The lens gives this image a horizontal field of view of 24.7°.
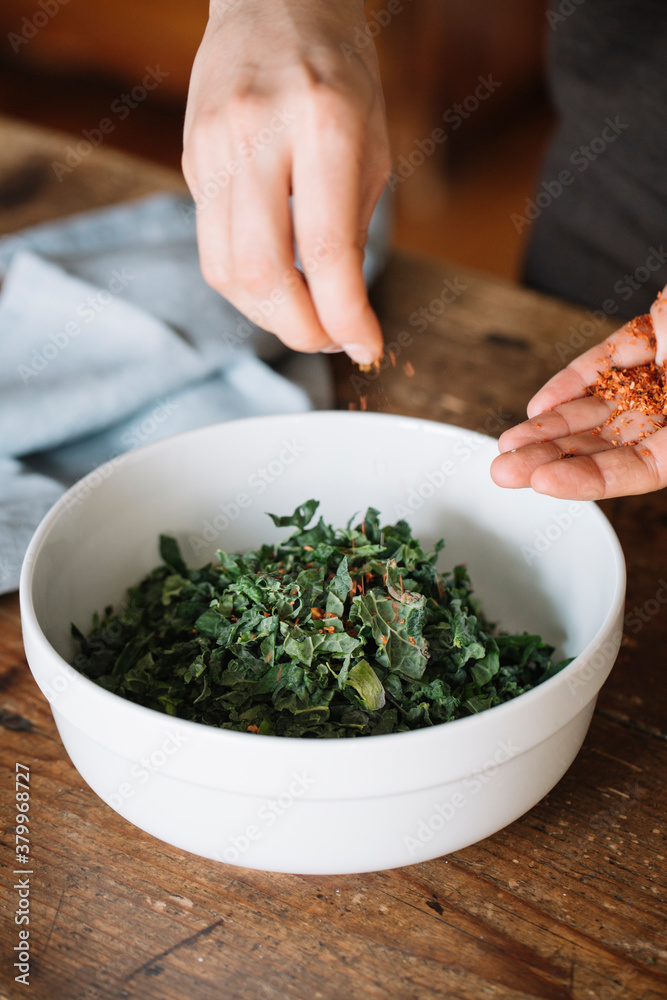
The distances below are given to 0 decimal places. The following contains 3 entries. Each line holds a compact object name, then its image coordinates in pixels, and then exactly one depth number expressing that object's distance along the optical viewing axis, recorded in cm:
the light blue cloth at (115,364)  69
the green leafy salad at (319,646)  52
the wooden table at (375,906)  49
